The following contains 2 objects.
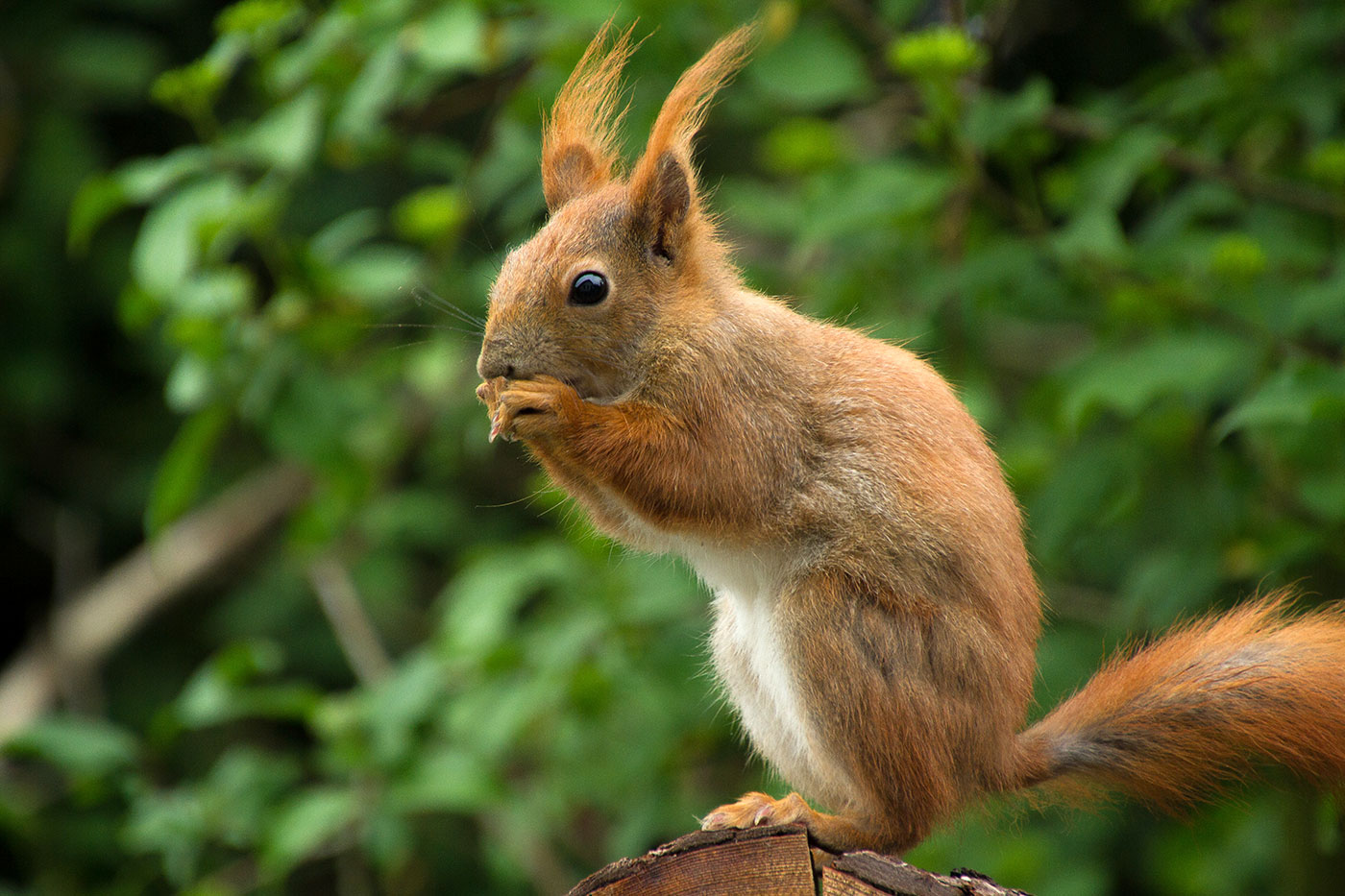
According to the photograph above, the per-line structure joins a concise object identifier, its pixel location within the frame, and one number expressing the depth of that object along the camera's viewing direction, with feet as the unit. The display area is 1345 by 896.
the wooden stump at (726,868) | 10.94
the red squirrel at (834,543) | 12.54
